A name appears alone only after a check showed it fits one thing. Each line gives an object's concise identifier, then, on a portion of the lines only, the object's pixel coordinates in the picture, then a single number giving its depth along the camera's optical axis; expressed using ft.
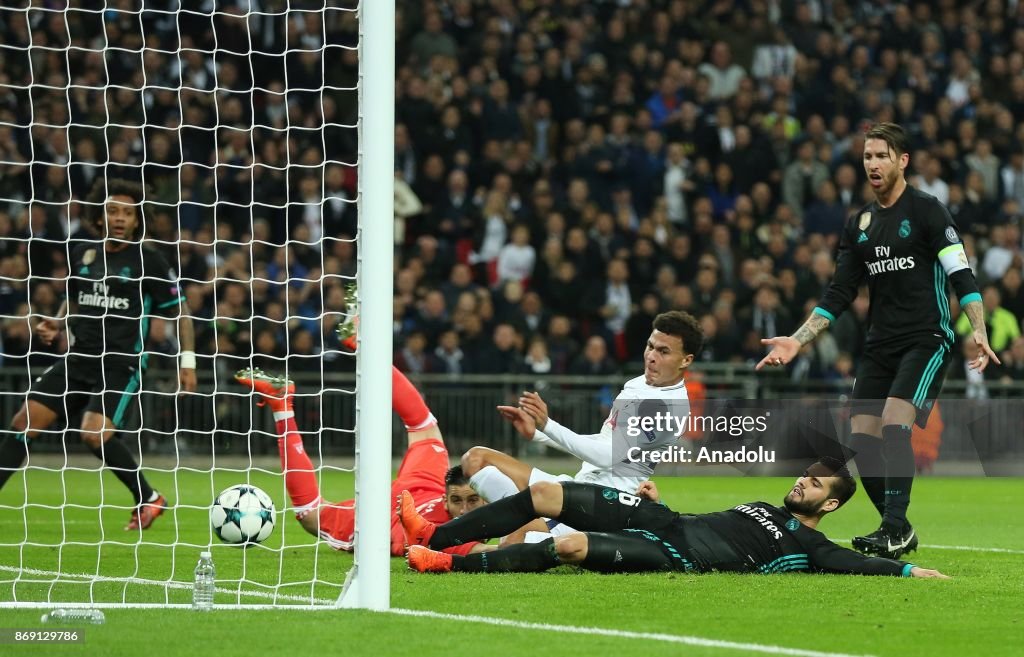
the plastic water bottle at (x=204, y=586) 38.88
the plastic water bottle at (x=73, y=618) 36.14
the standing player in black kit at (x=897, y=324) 54.29
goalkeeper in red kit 53.42
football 50.14
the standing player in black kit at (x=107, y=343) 64.08
